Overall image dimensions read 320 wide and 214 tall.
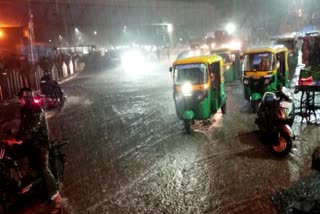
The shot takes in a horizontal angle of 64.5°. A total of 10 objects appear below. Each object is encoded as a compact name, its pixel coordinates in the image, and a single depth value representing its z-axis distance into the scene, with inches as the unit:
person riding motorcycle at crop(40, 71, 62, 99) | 454.3
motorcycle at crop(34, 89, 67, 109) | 436.2
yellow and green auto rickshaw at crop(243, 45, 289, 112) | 360.9
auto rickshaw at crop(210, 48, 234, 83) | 552.7
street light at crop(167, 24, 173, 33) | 1378.2
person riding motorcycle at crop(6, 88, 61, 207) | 168.8
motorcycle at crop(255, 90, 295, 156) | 223.9
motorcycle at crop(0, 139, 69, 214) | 162.8
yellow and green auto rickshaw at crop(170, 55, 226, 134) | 294.0
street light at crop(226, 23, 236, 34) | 1646.3
